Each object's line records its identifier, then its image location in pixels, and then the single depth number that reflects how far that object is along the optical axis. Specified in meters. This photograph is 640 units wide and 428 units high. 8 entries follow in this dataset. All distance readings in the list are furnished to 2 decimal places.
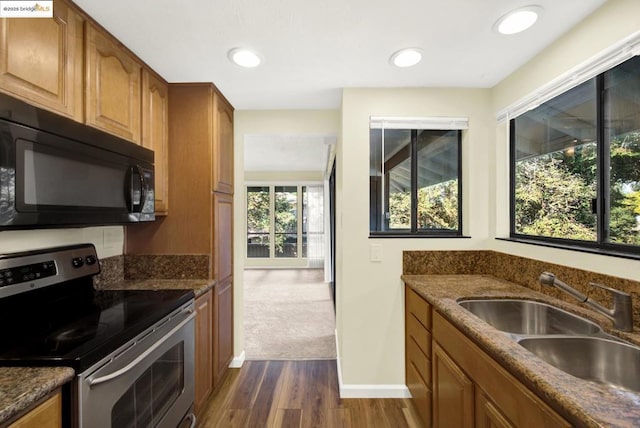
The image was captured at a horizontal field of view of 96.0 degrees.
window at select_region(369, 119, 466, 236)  2.38
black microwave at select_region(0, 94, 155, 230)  0.98
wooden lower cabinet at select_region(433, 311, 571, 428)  0.89
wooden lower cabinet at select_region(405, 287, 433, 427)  1.73
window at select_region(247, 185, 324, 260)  7.15
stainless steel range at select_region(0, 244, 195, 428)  1.00
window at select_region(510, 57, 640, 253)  1.33
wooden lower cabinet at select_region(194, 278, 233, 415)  1.92
